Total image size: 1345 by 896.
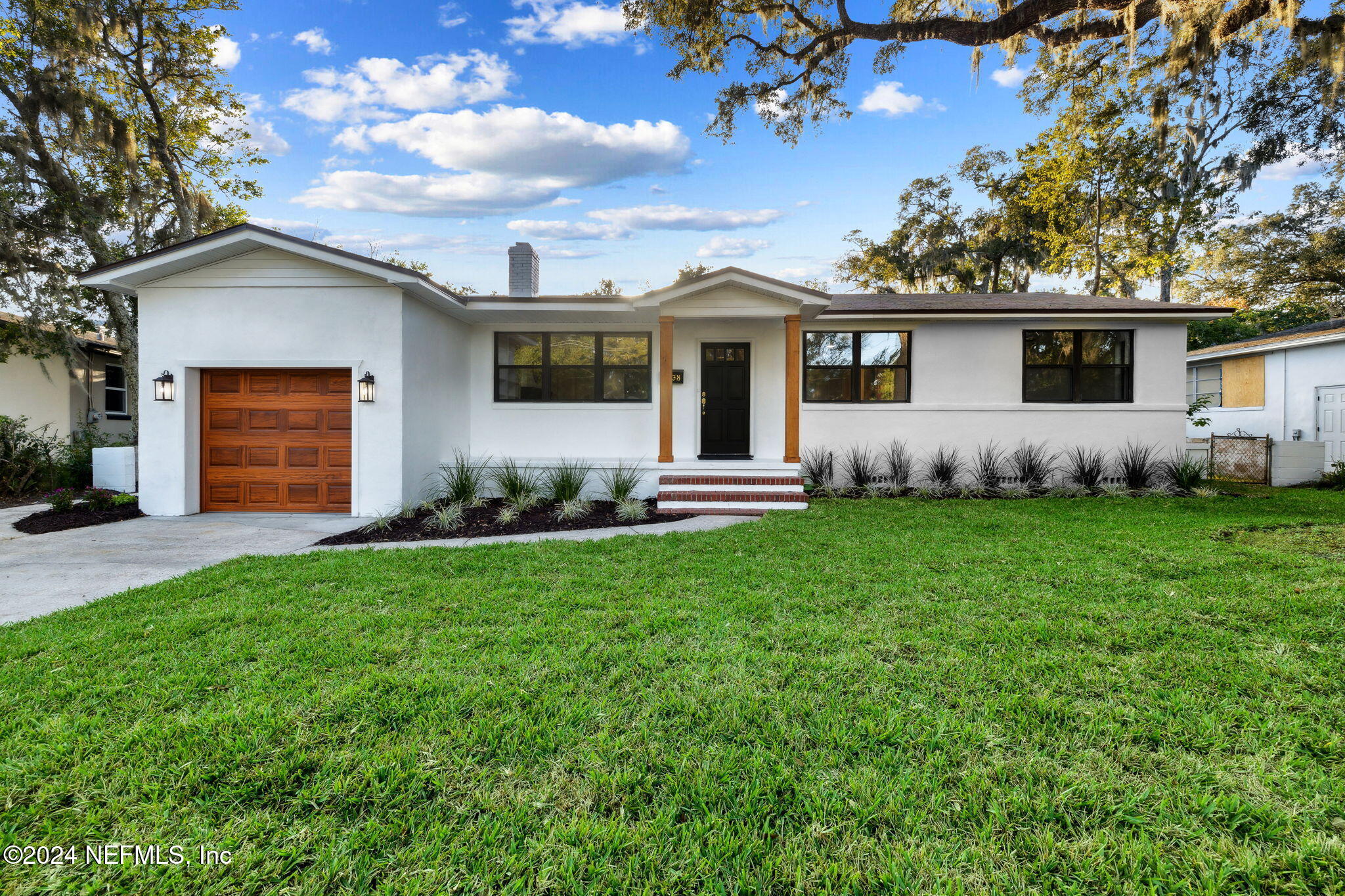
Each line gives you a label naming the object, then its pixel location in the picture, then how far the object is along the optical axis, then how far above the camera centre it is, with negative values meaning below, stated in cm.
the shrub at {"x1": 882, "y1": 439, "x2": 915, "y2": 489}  1046 -44
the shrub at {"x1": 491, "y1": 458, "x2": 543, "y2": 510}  859 -75
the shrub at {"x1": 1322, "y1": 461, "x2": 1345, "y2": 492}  1128 -72
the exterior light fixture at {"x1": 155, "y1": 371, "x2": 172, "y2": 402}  798 +70
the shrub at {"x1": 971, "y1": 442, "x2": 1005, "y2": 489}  1030 -48
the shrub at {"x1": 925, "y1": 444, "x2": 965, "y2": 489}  1041 -49
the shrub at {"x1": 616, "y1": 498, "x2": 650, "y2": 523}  787 -103
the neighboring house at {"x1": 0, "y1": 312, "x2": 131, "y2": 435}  1297 +119
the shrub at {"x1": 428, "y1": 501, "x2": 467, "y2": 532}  716 -107
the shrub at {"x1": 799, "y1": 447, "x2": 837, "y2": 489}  1030 -50
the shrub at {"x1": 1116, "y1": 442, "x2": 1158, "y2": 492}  1021 -44
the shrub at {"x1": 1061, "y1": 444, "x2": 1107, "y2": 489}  1024 -47
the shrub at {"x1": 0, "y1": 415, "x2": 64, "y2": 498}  980 -47
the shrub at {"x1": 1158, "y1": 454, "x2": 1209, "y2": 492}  995 -55
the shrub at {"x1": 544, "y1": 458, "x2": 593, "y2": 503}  895 -69
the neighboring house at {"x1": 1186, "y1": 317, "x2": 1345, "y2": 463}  1237 +144
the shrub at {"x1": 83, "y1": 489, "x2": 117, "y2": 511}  789 -89
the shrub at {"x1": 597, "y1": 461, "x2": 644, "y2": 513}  905 -71
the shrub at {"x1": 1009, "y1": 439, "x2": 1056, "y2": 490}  1038 -43
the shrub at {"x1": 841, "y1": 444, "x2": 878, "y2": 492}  1030 -50
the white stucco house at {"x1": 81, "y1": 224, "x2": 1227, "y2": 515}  806 +114
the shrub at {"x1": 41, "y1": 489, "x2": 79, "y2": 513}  764 -90
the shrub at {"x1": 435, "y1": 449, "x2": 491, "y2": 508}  887 -70
